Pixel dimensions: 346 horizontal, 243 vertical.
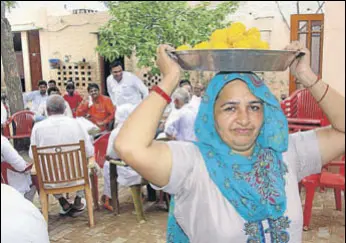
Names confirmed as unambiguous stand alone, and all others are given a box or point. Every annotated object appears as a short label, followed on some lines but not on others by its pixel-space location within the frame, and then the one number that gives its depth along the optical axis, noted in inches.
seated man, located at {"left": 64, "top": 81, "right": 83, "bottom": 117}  166.2
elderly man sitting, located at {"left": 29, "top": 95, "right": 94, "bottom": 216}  128.0
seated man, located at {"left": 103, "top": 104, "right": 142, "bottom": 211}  130.5
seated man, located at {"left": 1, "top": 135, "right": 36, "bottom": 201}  113.0
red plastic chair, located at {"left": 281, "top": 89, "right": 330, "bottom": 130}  154.2
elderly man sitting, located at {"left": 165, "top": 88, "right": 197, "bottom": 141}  143.1
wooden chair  119.0
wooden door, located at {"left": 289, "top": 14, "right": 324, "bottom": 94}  160.2
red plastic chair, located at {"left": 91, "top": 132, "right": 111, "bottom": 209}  155.6
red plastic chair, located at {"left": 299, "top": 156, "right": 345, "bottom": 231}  115.6
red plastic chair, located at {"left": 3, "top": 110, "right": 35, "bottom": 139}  177.5
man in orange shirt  202.8
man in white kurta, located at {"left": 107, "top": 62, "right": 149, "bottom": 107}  184.5
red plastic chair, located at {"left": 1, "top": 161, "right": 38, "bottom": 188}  116.0
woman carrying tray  42.6
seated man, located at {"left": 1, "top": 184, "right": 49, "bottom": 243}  36.9
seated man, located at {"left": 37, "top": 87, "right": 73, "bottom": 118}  189.0
